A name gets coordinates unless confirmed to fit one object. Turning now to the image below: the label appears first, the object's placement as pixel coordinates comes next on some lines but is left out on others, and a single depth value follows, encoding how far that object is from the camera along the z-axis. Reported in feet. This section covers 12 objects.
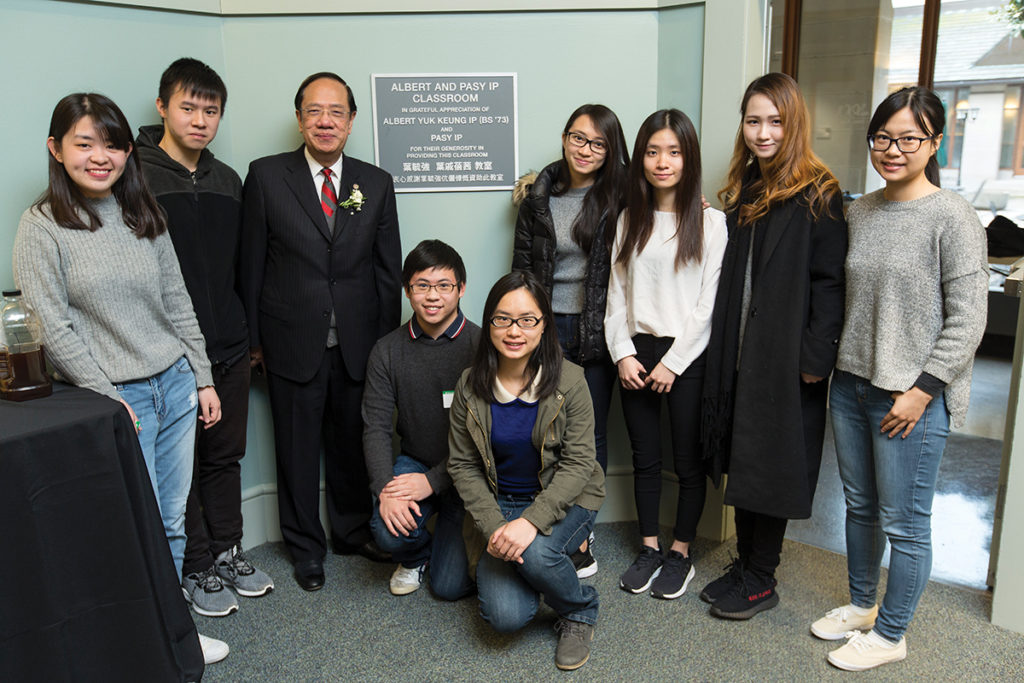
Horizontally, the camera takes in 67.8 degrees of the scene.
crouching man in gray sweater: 7.79
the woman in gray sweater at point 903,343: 6.06
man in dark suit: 8.01
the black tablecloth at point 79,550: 5.10
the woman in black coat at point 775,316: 6.85
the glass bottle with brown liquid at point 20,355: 5.67
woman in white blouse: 7.49
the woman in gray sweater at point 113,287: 5.96
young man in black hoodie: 7.30
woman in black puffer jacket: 8.04
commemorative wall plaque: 9.04
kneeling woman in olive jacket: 7.02
